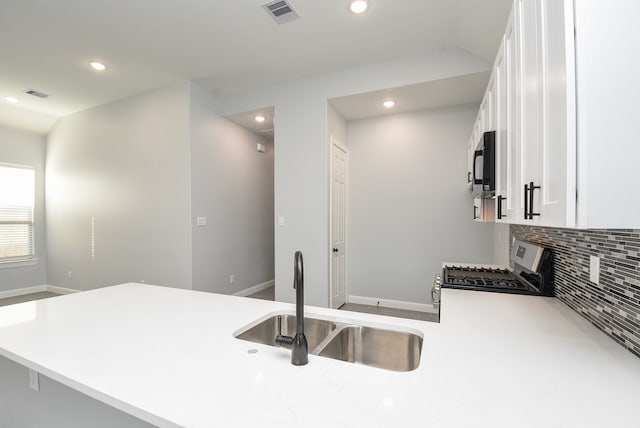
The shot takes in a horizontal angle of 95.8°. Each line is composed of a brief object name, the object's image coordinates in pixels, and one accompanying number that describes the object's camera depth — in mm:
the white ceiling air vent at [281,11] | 2369
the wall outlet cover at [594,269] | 1153
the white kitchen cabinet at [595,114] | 716
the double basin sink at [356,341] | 1172
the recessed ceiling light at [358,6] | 2336
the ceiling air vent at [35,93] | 3921
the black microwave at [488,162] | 1635
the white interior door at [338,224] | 3622
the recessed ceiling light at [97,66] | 3264
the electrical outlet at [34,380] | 1260
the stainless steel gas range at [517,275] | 1656
